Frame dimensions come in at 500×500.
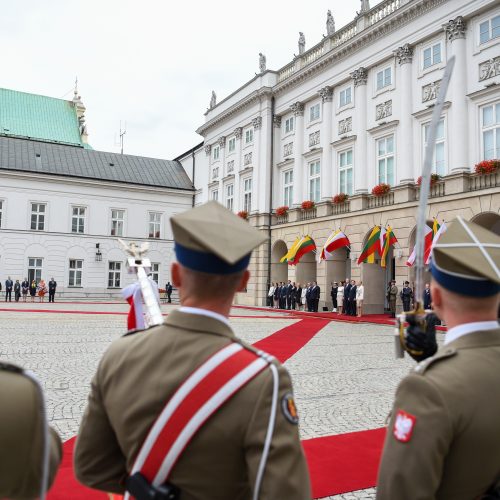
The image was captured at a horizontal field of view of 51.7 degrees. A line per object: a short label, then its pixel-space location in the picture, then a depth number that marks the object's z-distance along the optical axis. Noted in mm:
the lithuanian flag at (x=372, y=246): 21277
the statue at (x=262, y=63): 31984
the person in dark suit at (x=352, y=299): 22344
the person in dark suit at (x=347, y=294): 22531
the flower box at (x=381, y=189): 22000
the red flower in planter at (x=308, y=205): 26703
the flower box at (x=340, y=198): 24547
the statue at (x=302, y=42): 29109
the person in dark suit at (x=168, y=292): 35834
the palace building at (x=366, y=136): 19000
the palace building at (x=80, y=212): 35062
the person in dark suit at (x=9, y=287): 31375
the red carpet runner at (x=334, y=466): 3855
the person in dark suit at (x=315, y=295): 25016
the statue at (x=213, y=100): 38334
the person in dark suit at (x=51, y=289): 31234
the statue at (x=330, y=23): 26406
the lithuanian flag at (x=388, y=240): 20828
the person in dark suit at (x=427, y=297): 18397
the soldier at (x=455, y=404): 1660
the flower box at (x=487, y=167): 17500
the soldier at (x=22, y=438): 1367
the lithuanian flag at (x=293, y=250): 26105
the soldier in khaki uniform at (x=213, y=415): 1574
